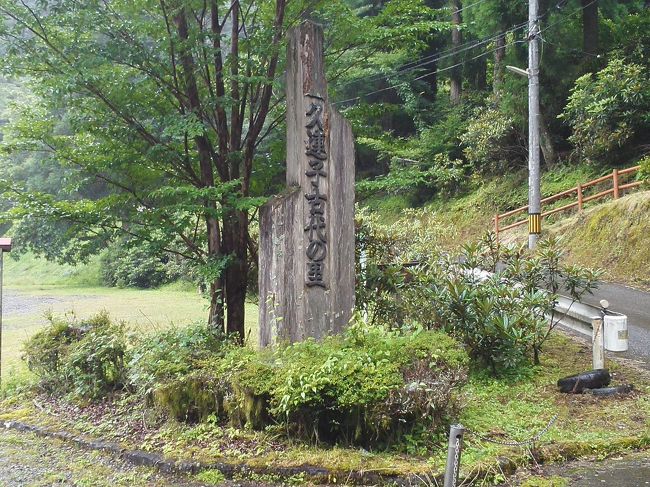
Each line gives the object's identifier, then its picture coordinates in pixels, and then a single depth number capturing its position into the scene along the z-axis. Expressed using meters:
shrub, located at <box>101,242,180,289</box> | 22.69
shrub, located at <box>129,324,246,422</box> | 4.89
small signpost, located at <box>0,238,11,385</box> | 6.72
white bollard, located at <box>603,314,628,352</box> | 5.66
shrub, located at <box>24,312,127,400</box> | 6.06
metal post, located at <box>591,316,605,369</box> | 5.74
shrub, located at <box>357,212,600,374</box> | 6.21
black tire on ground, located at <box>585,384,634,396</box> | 5.57
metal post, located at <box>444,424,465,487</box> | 2.74
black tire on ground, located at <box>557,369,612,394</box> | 5.66
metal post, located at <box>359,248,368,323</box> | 7.18
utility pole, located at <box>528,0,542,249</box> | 13.69
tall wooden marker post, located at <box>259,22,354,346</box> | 5.79
